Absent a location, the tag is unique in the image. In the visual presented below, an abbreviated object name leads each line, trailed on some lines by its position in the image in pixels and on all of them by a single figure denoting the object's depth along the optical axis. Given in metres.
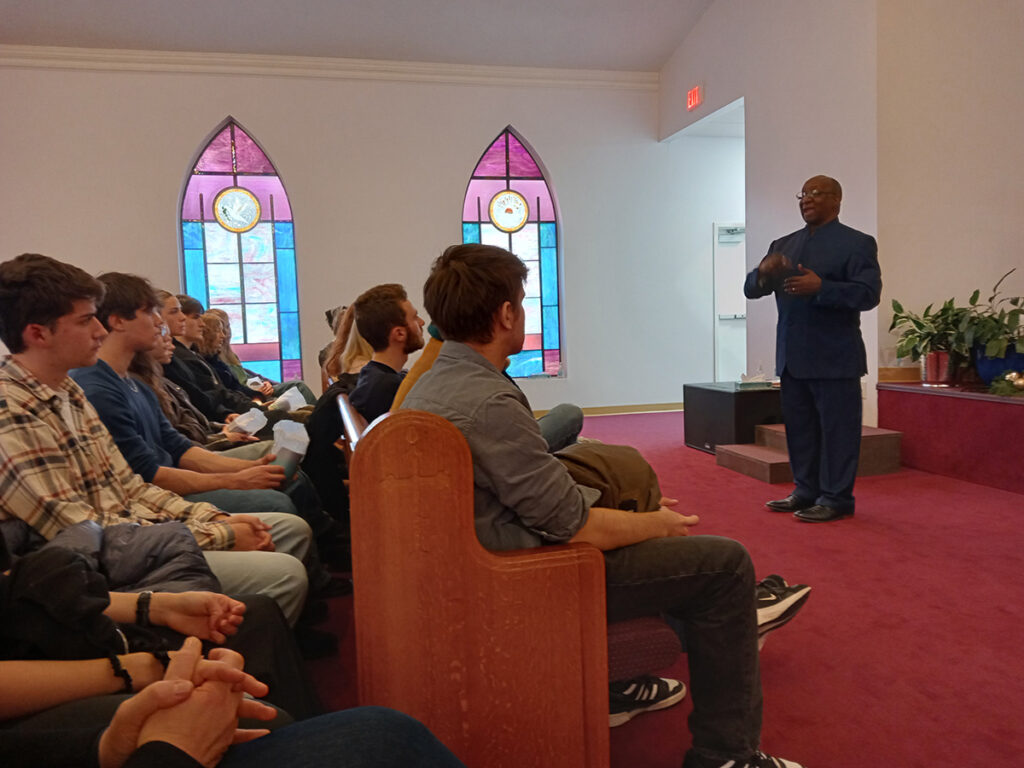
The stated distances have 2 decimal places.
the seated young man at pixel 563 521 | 1.30
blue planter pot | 4.28
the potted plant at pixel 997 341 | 4.29
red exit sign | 7.27
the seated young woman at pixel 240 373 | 5.46
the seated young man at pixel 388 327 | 2.88
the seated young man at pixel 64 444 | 1.50
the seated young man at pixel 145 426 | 2.08
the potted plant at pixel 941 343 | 4.61
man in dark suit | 3.45
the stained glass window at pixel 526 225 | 8.00
